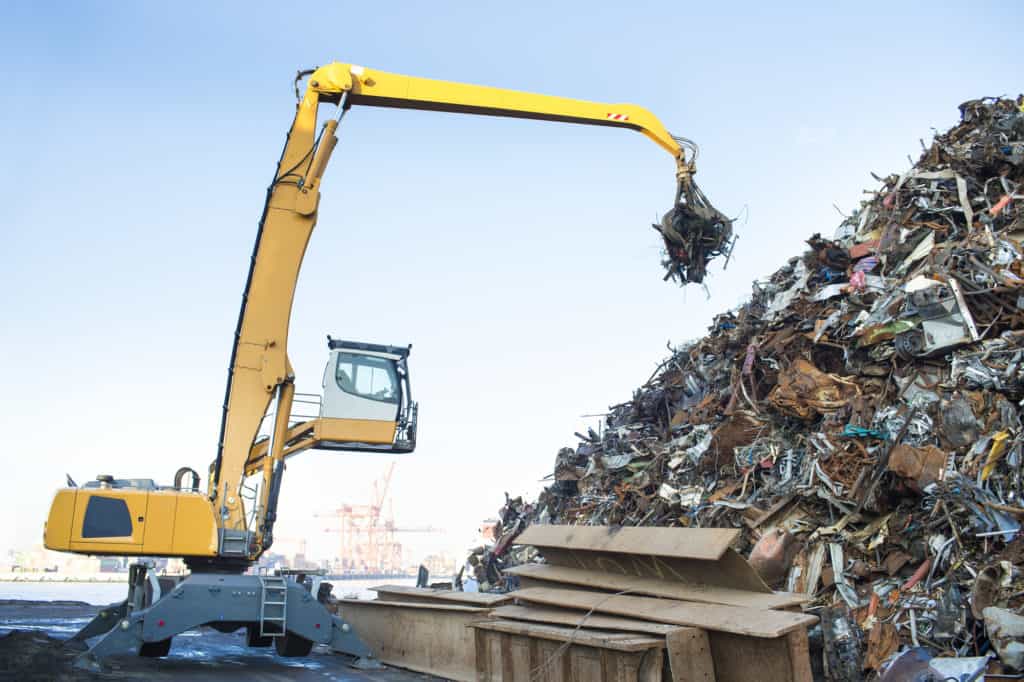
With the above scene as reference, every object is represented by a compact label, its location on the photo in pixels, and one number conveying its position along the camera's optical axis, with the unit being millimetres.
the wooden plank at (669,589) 6781
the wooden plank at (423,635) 9375
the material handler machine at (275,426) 10078
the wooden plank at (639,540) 6984
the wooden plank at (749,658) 6223
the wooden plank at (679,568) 6980
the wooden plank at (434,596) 9521
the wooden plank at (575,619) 6875
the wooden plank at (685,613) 6191
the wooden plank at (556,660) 6574
